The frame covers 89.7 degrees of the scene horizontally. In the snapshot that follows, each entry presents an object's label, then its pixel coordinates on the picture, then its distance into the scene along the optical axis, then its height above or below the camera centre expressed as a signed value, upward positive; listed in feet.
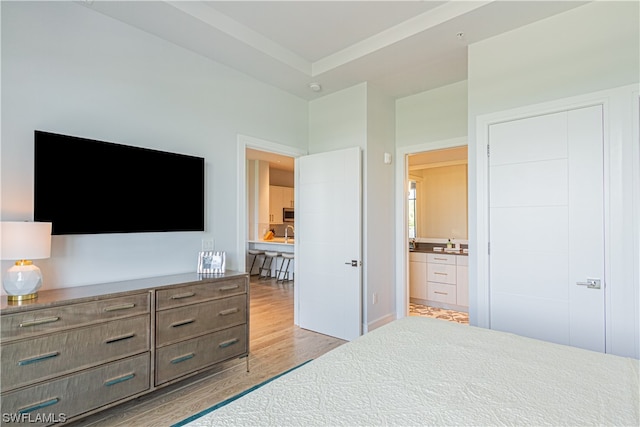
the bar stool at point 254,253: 24.15 -2.88
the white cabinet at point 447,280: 14.97 -3.10
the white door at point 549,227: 7.27 -0.27
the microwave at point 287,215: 29.04 +0.02
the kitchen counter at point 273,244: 22.67 -2.17
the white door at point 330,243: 11.62 -1.07
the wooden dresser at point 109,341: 5.64 -2.67
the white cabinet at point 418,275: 16.30 -3.05
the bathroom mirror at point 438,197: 18.70 +1.17
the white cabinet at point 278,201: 27.96 +1.28
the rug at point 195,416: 3.54 -2.48
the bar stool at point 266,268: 24.53 -4.04
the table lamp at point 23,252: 5.69 -0.69
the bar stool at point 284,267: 22.14 -3.83
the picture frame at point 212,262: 9.31 -1.36
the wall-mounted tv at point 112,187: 6.77 +0.66
